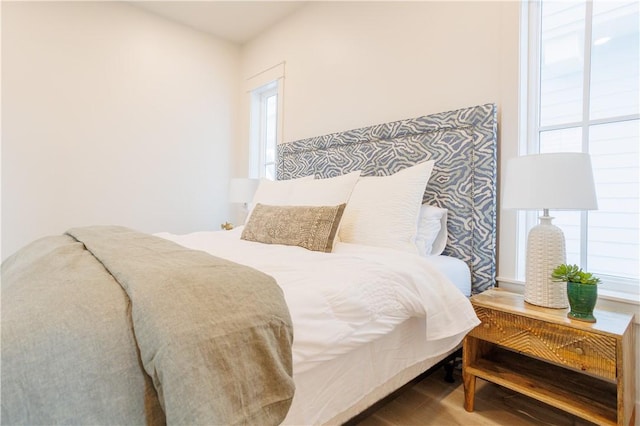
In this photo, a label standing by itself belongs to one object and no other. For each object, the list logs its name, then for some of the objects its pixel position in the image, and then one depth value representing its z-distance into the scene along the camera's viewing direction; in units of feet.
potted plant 4.01
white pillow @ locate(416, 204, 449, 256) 6.10
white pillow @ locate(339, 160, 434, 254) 5.69
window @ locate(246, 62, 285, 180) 12.26
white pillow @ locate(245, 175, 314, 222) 7.50
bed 2.13
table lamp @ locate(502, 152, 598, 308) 4.22
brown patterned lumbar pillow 5.43
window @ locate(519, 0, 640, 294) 4.95
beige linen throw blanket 1.92
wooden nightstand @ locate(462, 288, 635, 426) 3.75
